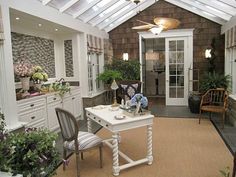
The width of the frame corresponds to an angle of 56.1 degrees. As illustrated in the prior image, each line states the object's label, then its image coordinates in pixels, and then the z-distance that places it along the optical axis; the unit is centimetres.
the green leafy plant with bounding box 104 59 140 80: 713
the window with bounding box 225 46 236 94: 583
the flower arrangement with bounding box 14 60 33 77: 394
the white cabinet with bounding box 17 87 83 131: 373
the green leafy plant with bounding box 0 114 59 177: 170
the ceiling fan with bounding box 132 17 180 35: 398
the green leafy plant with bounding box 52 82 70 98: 474
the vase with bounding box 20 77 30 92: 402
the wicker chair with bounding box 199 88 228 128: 534
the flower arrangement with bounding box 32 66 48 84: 439
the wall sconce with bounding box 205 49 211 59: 686
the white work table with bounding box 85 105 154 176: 285
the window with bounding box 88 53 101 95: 621
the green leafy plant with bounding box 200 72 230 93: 582
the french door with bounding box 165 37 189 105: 723
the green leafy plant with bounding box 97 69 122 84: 650
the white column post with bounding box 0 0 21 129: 307
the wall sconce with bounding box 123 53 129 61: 762
